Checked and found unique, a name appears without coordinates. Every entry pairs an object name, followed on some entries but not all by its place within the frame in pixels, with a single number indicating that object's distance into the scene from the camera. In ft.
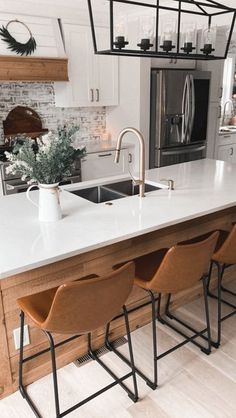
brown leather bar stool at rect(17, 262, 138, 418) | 4.84
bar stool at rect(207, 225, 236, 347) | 7.09
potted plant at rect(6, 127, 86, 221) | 6.14
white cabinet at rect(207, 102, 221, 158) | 17.40
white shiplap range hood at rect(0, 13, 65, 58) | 12.09
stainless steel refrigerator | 14.57
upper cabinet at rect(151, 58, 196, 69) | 15.10
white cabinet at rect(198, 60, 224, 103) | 16.65
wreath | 12.00
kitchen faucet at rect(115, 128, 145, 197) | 7.70
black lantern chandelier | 7.01
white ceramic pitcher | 6.39
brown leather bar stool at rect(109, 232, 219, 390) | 5.95
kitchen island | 5.66
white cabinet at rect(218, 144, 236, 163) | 19.22
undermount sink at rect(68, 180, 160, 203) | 8.80
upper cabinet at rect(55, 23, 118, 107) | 13.76
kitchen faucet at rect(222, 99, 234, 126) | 21.76
